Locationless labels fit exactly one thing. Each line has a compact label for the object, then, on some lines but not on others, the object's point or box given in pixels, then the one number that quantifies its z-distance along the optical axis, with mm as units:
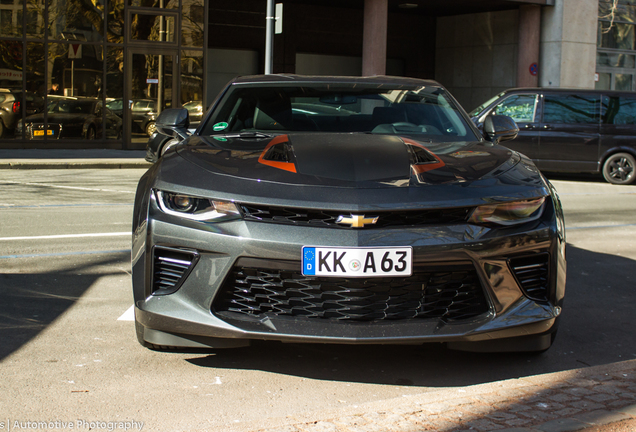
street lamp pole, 16312
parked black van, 15094
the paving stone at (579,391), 3230
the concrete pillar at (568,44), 24094
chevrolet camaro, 3209
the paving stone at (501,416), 2900
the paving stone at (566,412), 2963
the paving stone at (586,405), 3038
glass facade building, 19203
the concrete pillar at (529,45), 24500
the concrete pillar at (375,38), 21781
